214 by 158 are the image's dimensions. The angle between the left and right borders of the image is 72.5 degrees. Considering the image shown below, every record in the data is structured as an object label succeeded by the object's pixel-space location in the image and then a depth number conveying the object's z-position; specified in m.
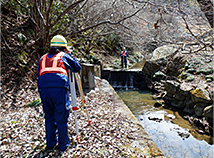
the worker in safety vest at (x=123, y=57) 14.18
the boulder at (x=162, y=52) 12.50
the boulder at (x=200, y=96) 6.52
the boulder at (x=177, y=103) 8.30
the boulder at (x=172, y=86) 8.67
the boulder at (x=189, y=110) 7.41
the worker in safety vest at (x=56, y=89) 2.75
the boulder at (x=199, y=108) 6.64
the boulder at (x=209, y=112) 6.02
